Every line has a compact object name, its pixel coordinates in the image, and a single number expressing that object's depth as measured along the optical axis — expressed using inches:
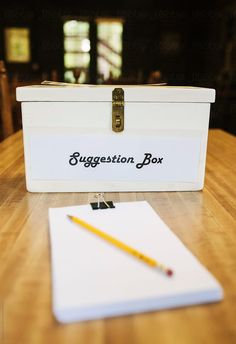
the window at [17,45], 254.1
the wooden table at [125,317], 11.3
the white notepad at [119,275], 12.1
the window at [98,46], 261.0
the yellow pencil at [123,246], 14.0
